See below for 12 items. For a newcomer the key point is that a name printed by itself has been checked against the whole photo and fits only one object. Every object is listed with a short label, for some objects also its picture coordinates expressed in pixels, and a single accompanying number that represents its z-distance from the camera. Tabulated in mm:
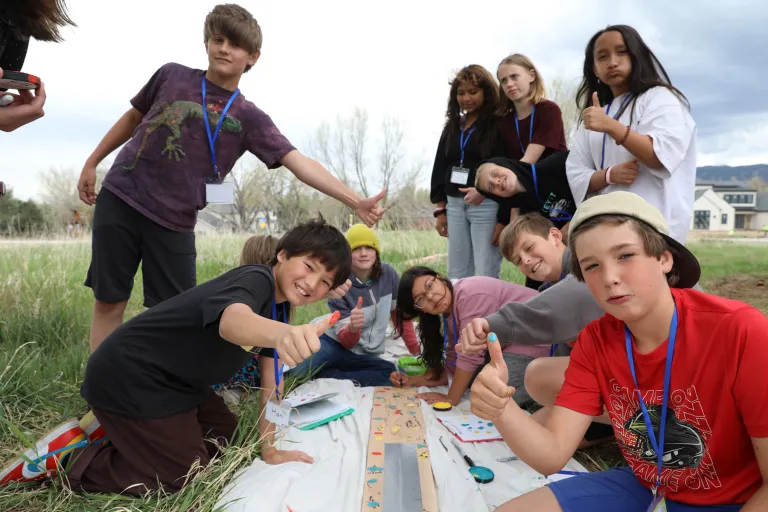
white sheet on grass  1769
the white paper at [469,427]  2291
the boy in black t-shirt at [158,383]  1821
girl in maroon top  3129
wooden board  1811
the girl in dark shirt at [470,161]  3295
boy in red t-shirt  1188
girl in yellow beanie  3258
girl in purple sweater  2693
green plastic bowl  3365
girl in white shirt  2215
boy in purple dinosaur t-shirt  2479
